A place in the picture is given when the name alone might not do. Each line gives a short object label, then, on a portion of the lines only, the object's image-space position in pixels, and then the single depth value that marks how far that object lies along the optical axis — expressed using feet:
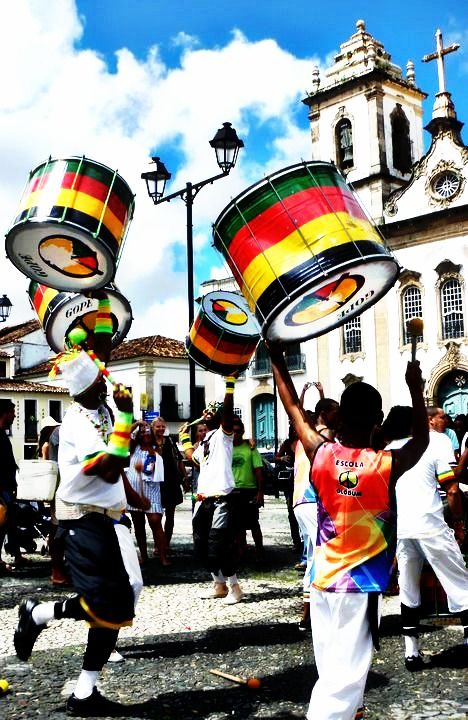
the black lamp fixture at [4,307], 73.00
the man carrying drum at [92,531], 14.23
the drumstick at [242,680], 15.56
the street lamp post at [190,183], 42.29
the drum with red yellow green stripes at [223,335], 24.90
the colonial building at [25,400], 158.92
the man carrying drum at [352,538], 10.98
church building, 101.14
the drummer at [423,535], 17.40
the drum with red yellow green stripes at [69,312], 21.47
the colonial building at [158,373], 155.84
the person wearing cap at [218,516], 24.31
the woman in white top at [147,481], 32.22
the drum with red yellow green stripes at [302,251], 13.97
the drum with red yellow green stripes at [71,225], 16.47
